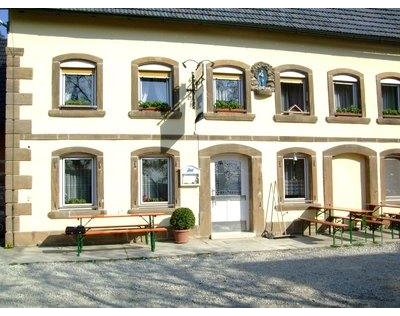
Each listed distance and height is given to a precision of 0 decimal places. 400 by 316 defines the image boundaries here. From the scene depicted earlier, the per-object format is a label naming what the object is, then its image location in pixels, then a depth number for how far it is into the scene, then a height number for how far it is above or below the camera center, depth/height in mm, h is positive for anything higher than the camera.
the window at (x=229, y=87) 12117 +2802
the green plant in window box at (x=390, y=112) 13461 +2168
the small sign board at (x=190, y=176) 11500 +247
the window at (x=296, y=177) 12523 +162
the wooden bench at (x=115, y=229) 9633 -1016
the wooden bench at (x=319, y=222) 10836 -1088
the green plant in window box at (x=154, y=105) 11403 +2166
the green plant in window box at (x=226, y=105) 11945 +2229
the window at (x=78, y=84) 11094 +2733
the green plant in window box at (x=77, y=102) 11039 +2223
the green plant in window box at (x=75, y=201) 10966 -335
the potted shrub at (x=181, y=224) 10789 -974
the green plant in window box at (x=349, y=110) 12982 +2181
